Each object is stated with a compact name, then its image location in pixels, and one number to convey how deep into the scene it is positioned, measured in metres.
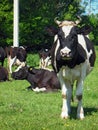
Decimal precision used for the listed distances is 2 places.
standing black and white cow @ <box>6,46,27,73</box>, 26.91
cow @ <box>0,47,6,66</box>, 26.91
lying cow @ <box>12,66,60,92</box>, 15.62
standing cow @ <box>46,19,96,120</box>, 9.35
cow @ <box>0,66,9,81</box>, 19.28
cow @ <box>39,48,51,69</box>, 28.33
